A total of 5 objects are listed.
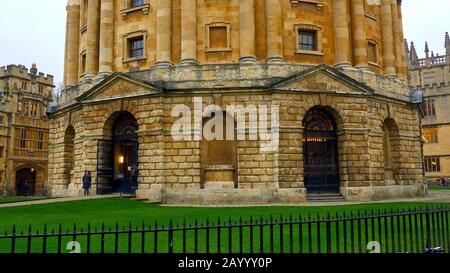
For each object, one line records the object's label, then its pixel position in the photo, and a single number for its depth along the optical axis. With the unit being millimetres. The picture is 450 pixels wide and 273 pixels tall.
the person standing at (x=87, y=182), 27891
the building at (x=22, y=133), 54031
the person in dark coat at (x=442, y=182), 55834
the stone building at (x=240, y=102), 25766
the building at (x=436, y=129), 61188
